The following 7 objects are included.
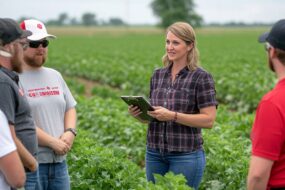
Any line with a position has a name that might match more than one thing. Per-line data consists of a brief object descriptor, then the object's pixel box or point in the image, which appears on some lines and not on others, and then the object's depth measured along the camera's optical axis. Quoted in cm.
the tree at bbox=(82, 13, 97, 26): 14238
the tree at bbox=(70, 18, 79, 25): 14488
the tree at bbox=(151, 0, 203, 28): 10019
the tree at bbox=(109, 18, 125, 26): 15025
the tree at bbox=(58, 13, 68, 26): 14000
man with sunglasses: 398
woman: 429
